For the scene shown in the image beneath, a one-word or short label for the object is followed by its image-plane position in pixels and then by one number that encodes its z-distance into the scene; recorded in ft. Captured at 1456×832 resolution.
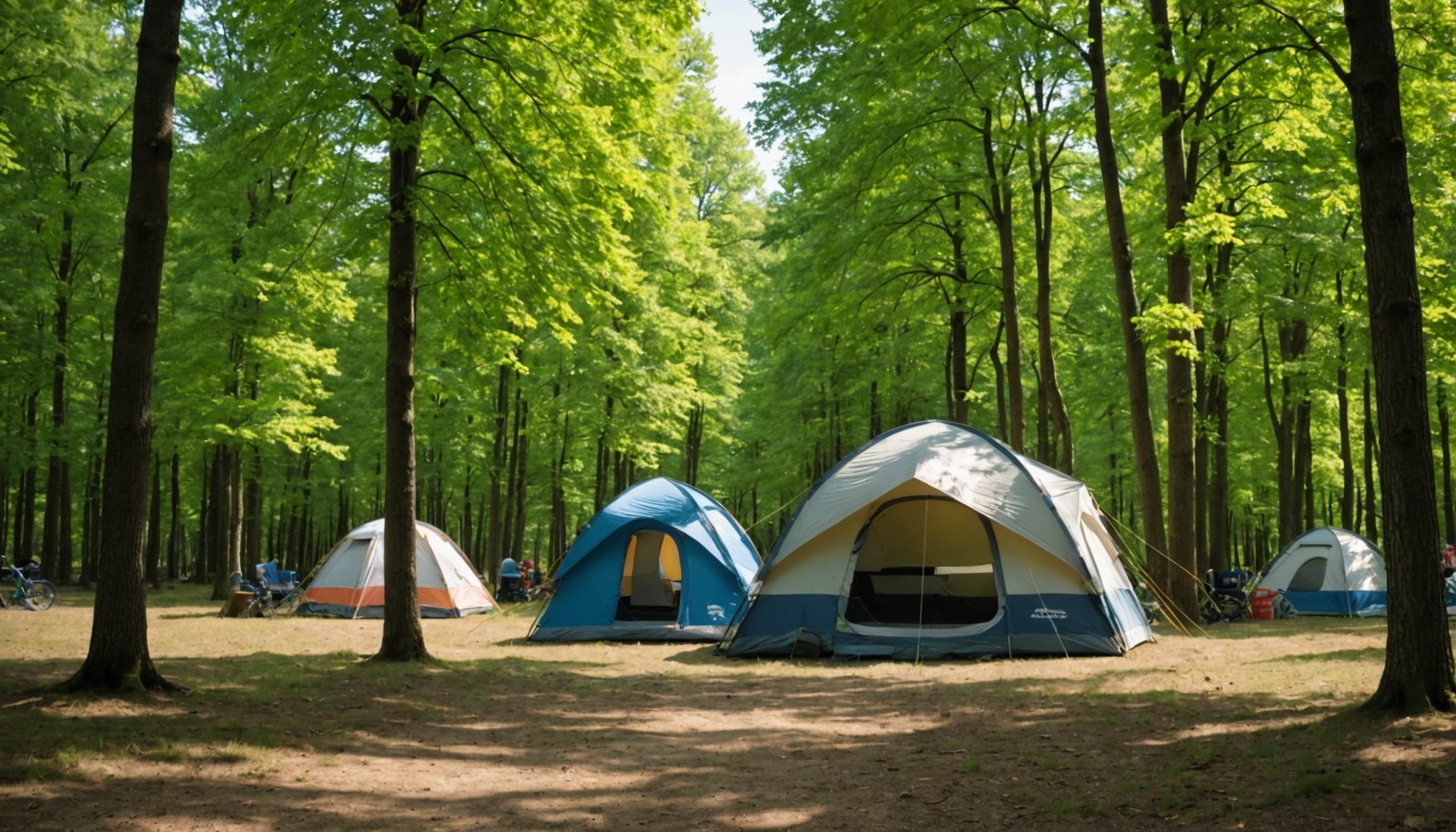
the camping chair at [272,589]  56.49
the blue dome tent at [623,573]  45.11
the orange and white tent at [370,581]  57.16
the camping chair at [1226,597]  53.20
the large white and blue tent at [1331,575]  57.36
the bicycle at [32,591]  54.70
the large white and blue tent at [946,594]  36.65
